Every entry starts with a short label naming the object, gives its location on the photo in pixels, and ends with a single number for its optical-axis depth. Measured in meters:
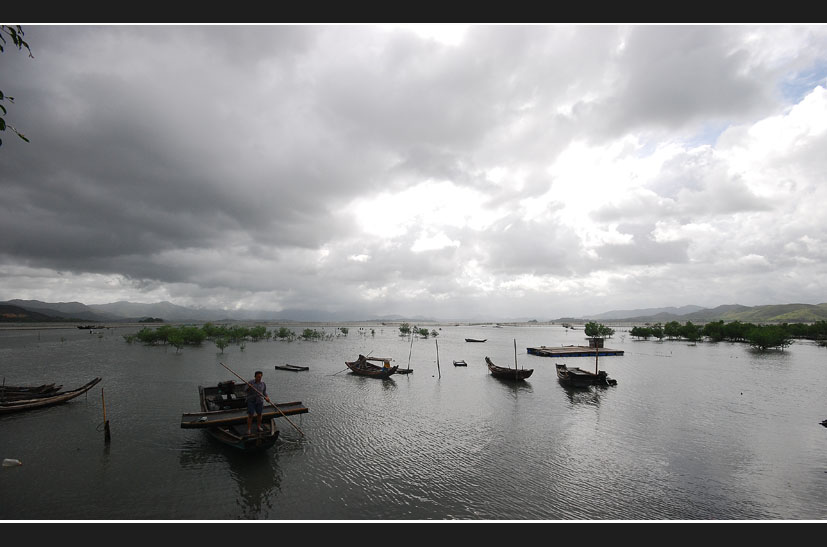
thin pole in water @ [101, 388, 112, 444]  16.45
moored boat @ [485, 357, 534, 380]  35.53
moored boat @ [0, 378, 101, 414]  20.46
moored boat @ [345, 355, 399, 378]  37.38
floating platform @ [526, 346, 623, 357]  61.66
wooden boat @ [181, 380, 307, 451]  14.55
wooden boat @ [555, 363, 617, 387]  33.09
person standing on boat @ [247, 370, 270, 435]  15.27
